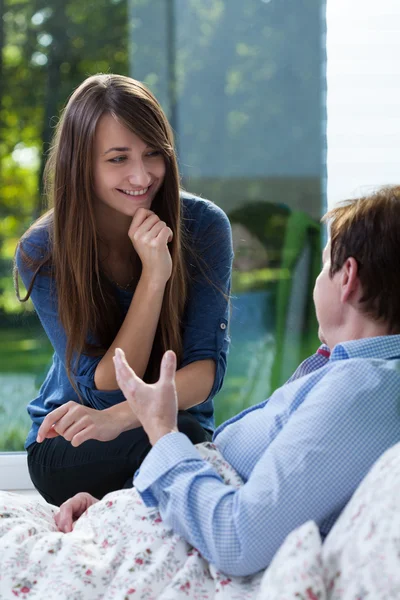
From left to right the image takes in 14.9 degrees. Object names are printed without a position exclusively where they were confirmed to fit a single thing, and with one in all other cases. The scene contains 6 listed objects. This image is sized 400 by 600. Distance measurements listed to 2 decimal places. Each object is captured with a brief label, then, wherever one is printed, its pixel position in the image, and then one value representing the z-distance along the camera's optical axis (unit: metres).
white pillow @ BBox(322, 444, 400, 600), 1.55
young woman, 2.34
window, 3.10
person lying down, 1.71
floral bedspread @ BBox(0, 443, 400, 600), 1.57
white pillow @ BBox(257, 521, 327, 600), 1.55
